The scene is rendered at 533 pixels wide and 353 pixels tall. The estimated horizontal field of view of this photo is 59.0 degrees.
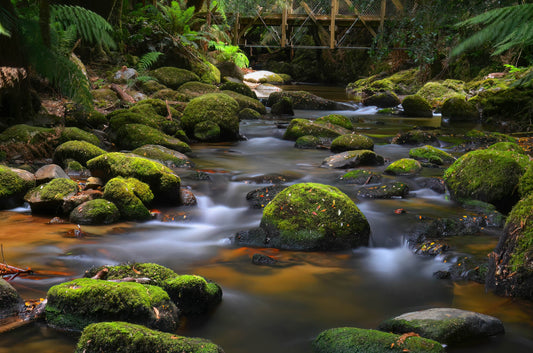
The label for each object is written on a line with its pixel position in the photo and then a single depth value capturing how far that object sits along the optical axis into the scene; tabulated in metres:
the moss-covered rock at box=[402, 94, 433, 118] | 12.87
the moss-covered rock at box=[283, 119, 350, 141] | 8.89
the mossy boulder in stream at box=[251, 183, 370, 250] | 3.97
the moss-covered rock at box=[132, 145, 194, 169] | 6.52
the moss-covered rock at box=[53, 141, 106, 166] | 5.90
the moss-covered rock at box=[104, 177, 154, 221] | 4.52
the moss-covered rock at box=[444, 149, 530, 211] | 4.86
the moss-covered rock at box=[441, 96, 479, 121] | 11.70
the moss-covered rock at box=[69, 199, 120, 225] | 4.29
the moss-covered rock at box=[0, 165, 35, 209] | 4.59
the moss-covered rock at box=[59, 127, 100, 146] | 6.39
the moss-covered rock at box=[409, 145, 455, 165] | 7.09
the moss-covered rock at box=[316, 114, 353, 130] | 9.73
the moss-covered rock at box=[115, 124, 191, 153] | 7.18
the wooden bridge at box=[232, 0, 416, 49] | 20.84
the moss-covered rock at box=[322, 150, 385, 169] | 6.93
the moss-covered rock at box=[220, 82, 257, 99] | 12.03
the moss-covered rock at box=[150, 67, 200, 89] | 11.77
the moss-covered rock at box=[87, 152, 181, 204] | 4.97
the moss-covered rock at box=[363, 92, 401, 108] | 14.77
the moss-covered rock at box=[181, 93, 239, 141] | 8.71
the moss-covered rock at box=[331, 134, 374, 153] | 8.02
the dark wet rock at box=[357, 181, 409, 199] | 5.38
